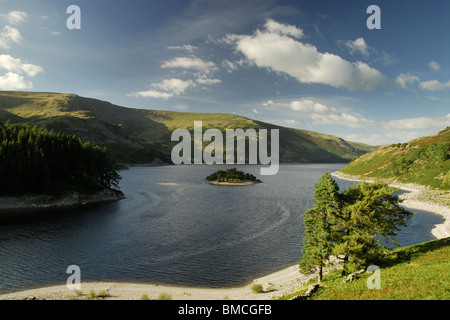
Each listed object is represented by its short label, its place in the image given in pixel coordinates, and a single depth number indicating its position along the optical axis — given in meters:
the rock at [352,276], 27.44
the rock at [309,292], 23.42
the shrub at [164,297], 29.74
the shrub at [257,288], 32.97
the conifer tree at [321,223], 31.83
